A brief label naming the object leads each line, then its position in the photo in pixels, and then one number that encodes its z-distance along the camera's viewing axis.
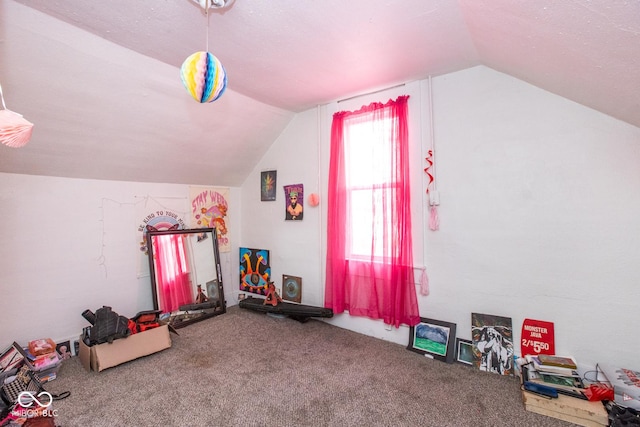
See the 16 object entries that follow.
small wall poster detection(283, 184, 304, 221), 3.29
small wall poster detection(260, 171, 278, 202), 3.53
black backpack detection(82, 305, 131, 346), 2.20
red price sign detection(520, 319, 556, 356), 2.01
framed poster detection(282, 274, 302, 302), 3.32
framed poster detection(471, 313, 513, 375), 2.12
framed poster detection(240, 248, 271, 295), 3.60
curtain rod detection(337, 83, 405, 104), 2.62
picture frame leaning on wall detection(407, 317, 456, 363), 2.33
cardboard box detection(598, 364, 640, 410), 1.63
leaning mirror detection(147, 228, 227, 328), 2.98
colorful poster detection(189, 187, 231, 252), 3.44
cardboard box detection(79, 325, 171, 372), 2.17
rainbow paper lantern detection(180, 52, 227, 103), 1.28
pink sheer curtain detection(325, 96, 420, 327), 2.54
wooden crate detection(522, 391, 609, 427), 1.59
